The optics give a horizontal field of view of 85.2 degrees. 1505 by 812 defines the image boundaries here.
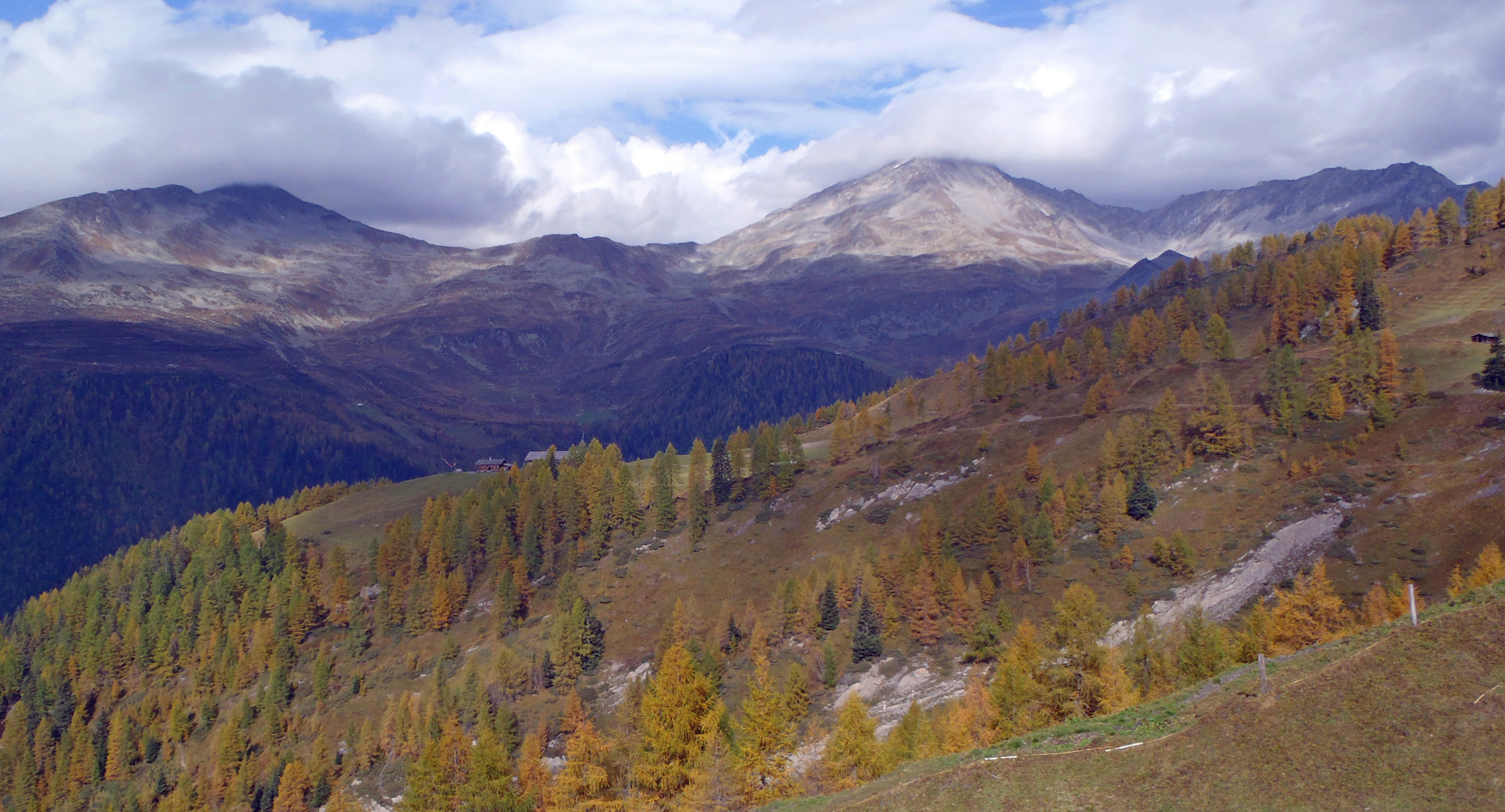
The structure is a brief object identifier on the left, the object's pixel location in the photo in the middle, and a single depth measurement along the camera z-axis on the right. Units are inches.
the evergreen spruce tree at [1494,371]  4547.2
